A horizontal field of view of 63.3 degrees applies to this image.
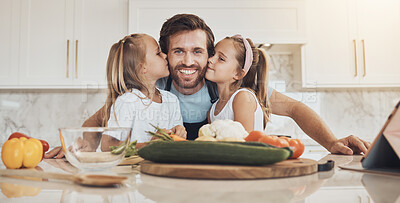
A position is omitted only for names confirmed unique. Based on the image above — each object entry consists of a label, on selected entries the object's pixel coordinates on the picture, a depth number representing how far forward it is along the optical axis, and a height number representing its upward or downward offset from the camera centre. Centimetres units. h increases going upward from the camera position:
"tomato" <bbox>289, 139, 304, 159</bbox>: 87 -9
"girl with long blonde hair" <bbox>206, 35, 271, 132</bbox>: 154 +17
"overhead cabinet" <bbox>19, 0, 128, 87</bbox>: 237 +57
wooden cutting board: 61 -11
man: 163 +22
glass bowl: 68 -7
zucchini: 63 -8
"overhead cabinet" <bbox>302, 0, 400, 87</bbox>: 243 +53
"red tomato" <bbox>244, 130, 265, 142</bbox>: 89 -6
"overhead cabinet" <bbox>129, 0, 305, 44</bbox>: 232 +71
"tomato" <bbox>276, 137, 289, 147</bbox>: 85 -7
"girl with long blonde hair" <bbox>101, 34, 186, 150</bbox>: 165 +11
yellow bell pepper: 84 -10
